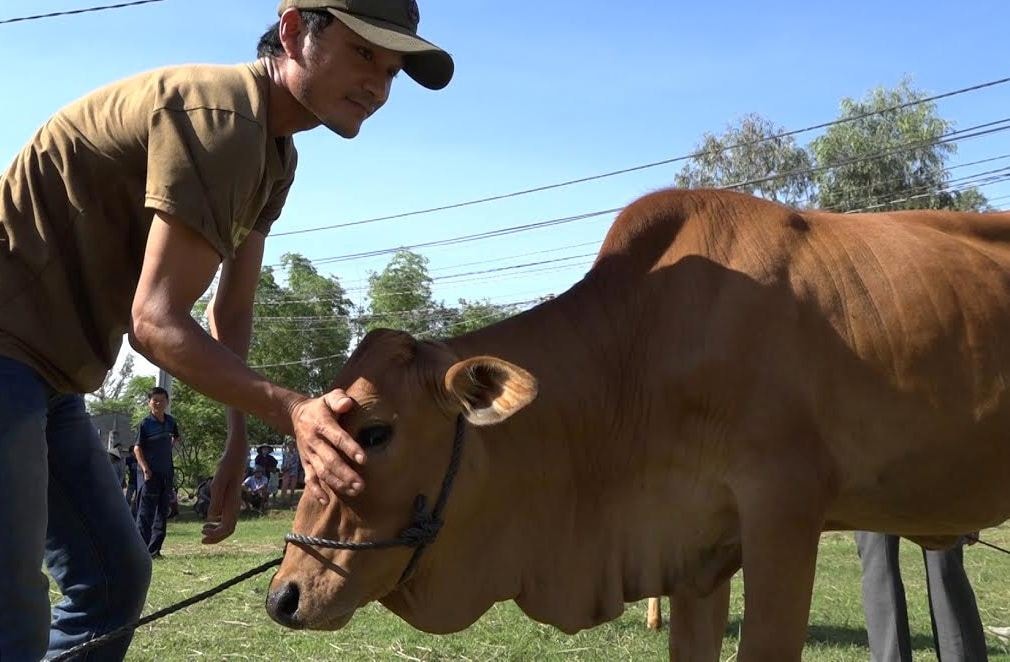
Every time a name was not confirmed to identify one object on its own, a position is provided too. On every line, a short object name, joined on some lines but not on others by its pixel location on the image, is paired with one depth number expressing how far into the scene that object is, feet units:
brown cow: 10.75
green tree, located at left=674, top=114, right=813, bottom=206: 127.75
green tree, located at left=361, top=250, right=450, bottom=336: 161.27
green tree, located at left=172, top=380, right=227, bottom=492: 123.85
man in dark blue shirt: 40.47
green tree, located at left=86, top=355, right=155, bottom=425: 150.64
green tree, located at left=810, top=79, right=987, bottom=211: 113.70
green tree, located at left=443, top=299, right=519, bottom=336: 153.37
